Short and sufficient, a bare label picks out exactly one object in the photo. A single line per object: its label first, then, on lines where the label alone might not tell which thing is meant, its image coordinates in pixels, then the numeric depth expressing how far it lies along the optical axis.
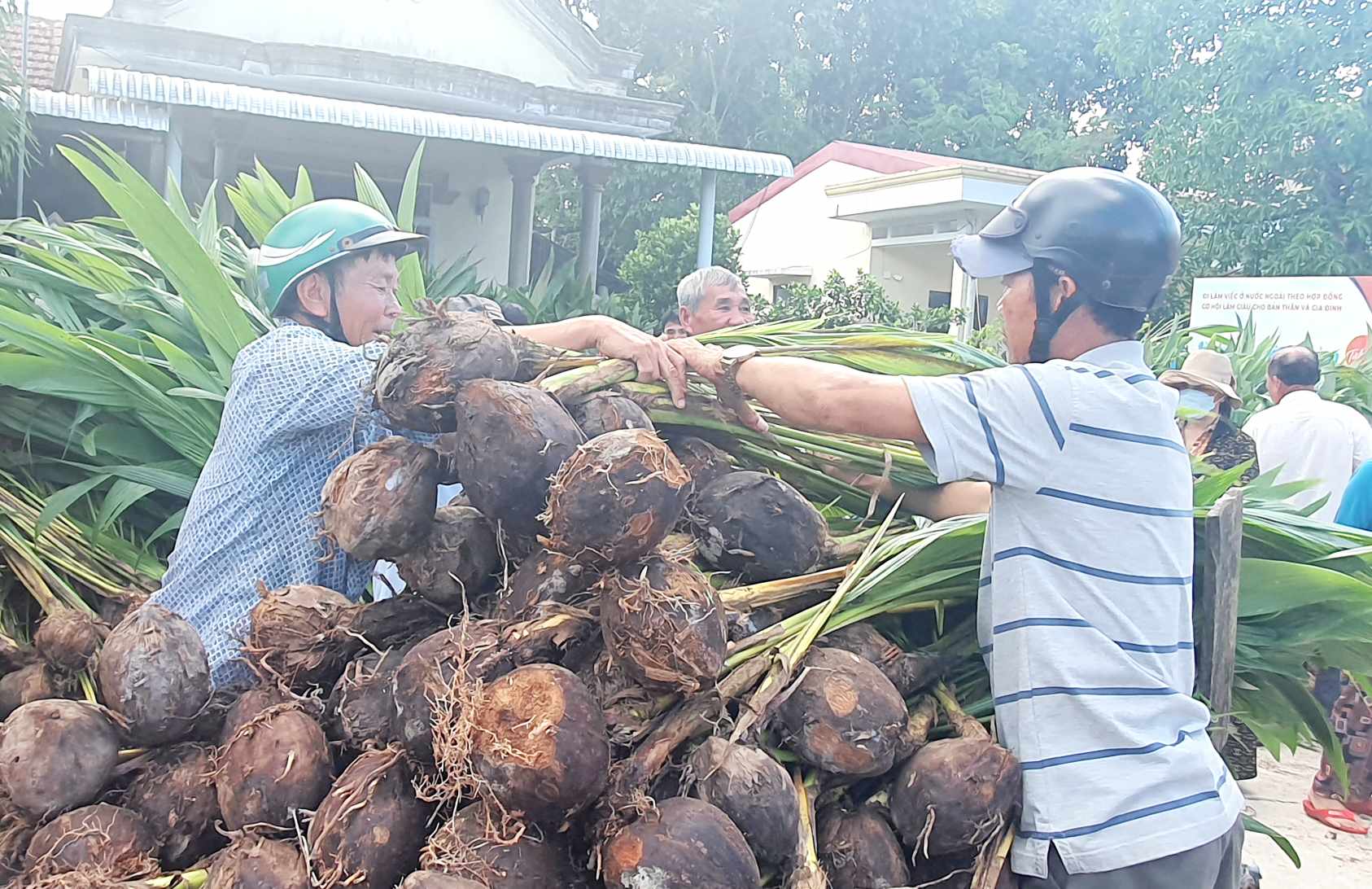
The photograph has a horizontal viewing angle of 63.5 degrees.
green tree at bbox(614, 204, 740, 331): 13.22
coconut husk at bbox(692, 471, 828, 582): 1.82
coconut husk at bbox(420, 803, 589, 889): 1.37
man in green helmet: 2.07
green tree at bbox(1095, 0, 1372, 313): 18.47
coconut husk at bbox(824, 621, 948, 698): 1.81
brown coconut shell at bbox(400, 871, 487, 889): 1.34
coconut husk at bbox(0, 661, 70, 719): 2.05
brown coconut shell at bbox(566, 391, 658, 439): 1.80
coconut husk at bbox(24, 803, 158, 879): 1.55
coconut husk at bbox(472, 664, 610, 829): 1.37
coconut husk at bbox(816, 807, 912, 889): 1.59
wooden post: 1.99
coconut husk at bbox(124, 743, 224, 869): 1.65
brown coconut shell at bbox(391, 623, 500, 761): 1.51
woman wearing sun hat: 4.65
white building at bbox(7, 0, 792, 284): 9.70
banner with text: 10.90
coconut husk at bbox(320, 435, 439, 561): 1.65
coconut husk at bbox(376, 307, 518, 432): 1.71
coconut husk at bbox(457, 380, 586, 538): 1.60
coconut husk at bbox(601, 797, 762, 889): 1.37
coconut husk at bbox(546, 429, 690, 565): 1.50
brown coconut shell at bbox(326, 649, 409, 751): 1.60
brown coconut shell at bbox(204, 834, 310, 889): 1.43
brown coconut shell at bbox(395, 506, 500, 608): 1.69
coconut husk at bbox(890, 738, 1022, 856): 1.62
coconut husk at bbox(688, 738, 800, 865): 1.48
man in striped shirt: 1.70
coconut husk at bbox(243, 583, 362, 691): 1.73
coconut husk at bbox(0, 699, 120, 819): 1.62
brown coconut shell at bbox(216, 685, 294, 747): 1.65
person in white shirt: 5.41
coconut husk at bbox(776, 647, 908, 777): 1.61
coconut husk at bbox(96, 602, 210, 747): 1.69
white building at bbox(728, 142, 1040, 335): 16.23
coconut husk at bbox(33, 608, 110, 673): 2.12
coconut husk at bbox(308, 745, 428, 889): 1.44
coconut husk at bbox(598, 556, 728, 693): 1.47
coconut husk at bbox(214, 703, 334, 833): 1.52
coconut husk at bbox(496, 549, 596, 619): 1.61
